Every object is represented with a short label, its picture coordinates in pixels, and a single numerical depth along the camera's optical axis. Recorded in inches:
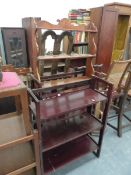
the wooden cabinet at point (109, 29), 71.8
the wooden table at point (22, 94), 34.4
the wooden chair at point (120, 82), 65.1
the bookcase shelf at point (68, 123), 52.9
